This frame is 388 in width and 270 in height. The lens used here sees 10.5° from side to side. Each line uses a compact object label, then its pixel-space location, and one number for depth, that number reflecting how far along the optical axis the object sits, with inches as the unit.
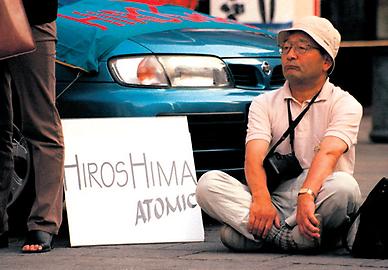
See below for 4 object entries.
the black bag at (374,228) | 358.0
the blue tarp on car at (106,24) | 438.4
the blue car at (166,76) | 436.0
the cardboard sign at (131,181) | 417.0
